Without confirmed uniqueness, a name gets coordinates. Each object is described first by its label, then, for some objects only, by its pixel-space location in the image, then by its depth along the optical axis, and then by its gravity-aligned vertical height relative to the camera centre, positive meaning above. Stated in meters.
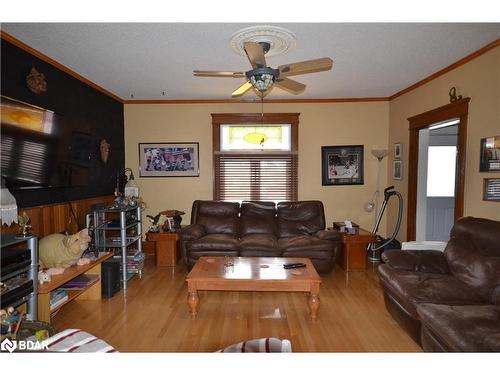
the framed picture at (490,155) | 2.77 +0.21
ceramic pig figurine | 2.79 -0.78
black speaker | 3.25 -1.25
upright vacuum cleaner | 4.51 -1.15
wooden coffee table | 2.70 -1.05
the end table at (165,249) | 4.36 -1.20
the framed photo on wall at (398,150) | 4.67 +0.41
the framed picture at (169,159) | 5.17 +0.26
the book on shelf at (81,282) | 2.98 -1.21
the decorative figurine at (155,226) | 4.48 -0.88
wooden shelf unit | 2.43 -1.12
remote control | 3.07 -1.02
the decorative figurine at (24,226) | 2.29 -0.45
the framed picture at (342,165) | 5.12 +0.17
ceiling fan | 2.23 +0.91
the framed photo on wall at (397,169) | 4.68 +0.09
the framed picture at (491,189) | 2.78 -0.14
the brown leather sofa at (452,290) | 1.73 -0.94
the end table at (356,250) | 4.14 -1.14
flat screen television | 2.49 +0.25
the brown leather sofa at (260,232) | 3.88 -0.92
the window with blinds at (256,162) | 5.11 +0.22
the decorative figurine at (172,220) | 4.57 -0.80
